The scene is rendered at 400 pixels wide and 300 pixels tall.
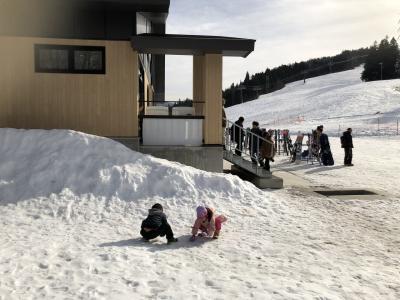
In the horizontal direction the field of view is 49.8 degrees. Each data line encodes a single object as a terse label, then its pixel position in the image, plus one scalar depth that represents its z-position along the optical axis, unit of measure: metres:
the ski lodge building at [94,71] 12.27
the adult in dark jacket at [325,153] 19.97
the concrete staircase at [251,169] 12.74
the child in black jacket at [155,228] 7.40
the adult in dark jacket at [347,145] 19.64
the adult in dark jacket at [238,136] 13.40
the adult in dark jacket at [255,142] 13.17
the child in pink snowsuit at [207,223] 7.74
